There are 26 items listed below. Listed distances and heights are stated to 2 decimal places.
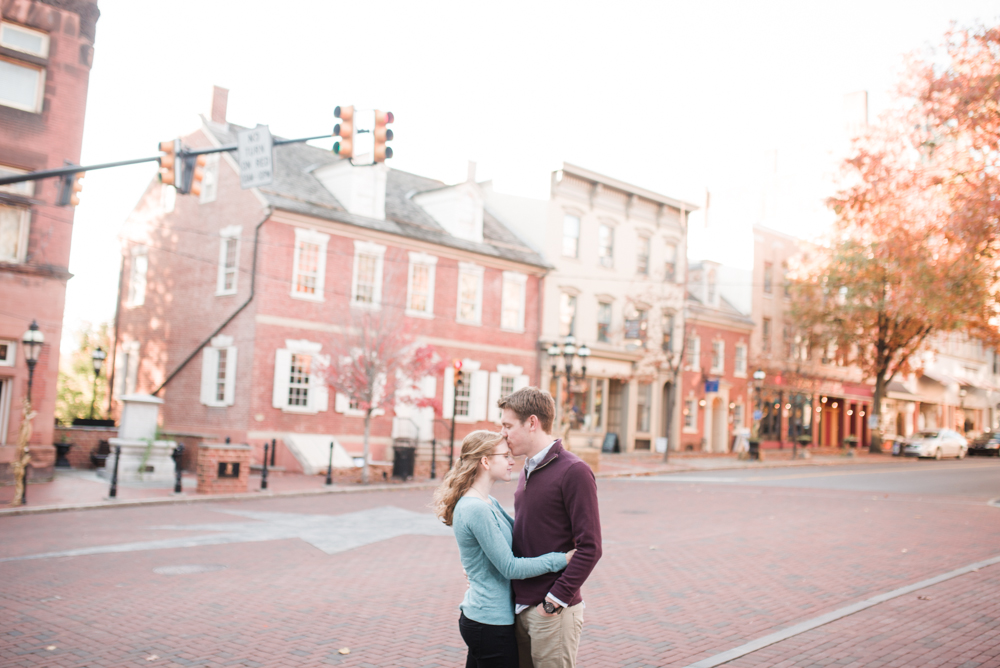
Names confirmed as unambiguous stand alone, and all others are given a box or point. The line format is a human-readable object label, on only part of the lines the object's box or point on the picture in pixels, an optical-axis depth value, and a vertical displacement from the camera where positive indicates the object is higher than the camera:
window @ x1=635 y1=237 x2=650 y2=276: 38.97 +7.25
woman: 3.74 -0.68
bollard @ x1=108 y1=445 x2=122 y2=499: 16.58 -2.14
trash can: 22.97 -1.73
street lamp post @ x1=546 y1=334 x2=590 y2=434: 26.70 +1.87
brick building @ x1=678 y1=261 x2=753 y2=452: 40.66 +2.57
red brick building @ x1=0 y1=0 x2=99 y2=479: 19.30 +4.39
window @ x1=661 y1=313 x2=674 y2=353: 39.53 +3.93
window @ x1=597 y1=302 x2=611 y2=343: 36.80 +3.93
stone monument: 21.06 -1.60
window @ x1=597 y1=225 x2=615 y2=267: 37.06 +7.41
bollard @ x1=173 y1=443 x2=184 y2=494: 17.88 -1.93
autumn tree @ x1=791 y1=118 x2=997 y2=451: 18.56 +4.44
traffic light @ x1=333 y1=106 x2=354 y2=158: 12.57 +3.99
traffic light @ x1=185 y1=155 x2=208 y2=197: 13.83 +3.53
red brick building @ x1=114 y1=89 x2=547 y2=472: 26.14 +3.53
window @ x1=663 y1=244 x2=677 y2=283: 40.18 +7.26
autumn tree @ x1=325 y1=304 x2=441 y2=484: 22.27 +0.93
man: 3.67 -0.54
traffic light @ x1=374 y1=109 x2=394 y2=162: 12.69 +4.03
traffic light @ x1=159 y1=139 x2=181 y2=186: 13.24 +3.54
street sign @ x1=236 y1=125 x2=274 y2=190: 12.61 +3.57
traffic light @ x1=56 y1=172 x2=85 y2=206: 13.00 +2.96
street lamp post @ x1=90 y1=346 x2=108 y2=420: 26.53 +0.70
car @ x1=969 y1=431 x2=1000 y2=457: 49.72 -0.73
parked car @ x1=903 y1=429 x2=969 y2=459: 43.19 -0.73
